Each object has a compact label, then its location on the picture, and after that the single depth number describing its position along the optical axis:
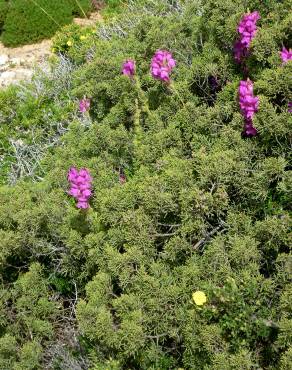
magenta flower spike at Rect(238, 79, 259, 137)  2.72
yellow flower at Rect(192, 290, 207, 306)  2.28
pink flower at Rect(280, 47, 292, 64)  2.79
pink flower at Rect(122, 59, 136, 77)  3.50
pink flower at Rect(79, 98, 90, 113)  3.98
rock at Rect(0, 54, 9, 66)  7.21
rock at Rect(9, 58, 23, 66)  7.12
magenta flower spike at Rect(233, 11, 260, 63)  2.97
